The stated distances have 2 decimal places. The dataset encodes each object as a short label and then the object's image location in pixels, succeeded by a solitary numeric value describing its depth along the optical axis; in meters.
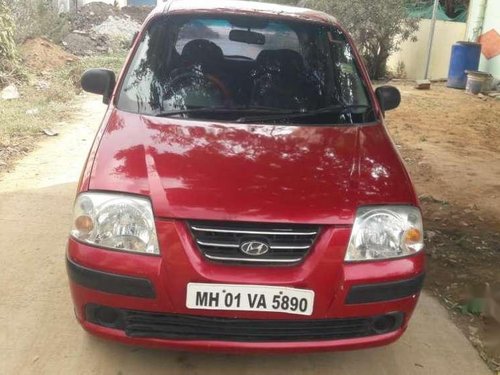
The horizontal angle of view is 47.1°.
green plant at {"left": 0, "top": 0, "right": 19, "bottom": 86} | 9.58
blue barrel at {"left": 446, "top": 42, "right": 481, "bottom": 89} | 12.68
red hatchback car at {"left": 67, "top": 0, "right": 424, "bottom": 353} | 2.29
